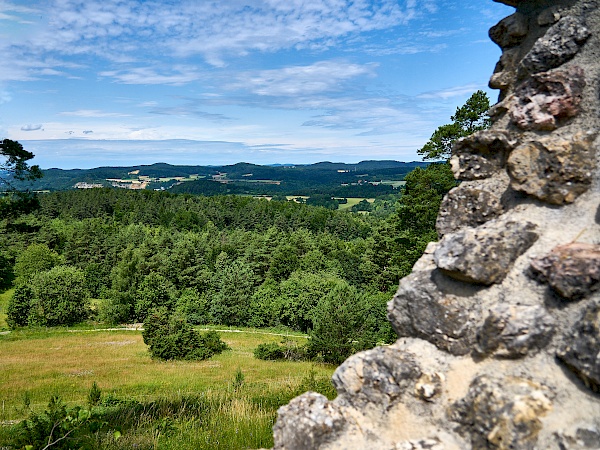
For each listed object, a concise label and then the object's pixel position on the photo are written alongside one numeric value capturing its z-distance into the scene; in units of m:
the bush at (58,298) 48.81
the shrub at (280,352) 26.67
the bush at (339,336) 24.55
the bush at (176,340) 27.86
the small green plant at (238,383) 11.98
